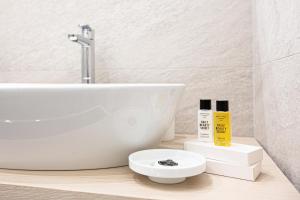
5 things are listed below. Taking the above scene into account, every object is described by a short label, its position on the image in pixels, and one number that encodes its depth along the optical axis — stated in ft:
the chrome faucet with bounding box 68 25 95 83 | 3.14
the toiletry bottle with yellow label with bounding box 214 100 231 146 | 1.95
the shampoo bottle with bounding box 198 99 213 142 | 2.17
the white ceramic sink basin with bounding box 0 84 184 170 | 1.64
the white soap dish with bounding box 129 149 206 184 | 1.53
